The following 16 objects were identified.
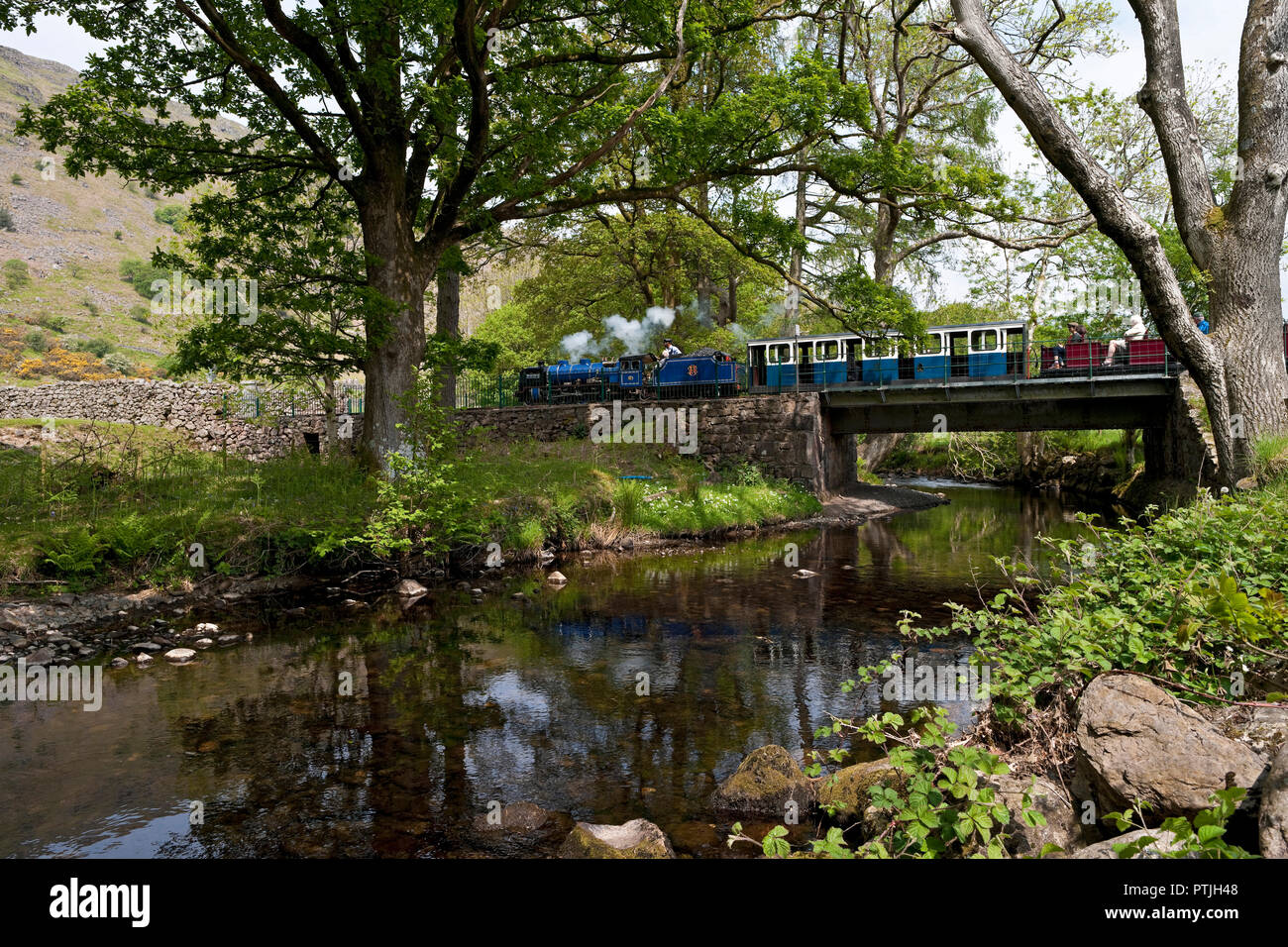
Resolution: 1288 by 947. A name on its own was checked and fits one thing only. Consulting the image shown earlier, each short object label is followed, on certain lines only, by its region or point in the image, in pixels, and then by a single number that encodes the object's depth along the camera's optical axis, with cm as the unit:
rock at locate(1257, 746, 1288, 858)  269
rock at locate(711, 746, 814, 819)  511
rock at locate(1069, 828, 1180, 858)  287
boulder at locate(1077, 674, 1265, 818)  336
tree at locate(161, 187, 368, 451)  1209
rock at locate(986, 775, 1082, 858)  362
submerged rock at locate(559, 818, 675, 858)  426
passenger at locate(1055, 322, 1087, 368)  2212
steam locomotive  2558
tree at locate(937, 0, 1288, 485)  849
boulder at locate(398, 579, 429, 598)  1247
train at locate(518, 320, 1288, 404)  2155
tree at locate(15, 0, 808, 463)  1181
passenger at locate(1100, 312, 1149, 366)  2002
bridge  2039
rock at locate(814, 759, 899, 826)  469
